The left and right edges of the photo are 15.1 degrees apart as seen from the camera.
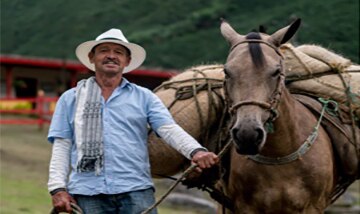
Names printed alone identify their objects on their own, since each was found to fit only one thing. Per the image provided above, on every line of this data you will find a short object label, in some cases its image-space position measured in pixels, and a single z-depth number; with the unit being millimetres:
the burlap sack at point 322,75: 10252
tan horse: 7803
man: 7359
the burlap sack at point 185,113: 9753
